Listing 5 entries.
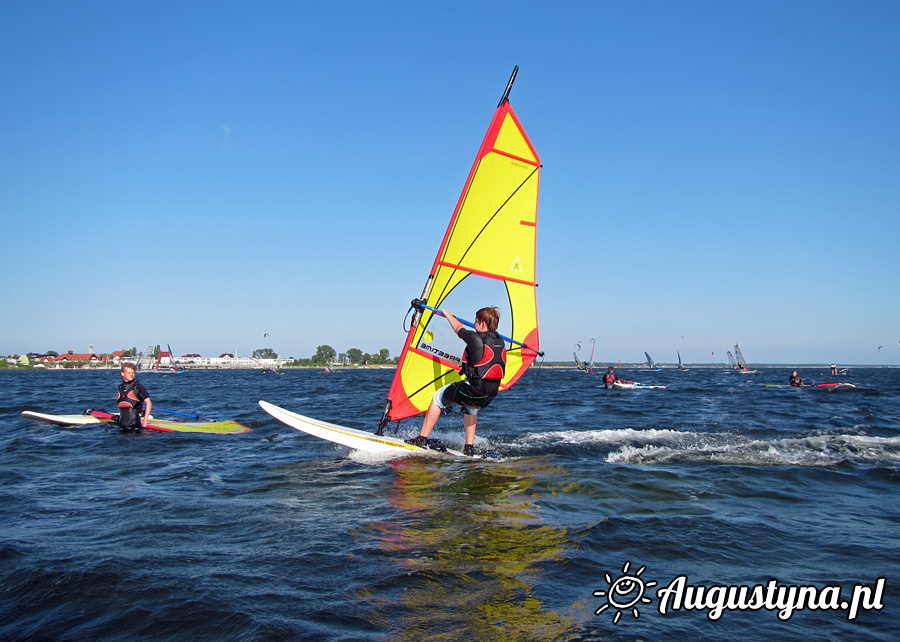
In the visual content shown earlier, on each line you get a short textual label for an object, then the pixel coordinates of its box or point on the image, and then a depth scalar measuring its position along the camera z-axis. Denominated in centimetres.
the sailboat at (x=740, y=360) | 6358
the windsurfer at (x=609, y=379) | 3106
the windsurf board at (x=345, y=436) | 761
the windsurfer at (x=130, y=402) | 1025
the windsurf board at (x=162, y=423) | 1069
